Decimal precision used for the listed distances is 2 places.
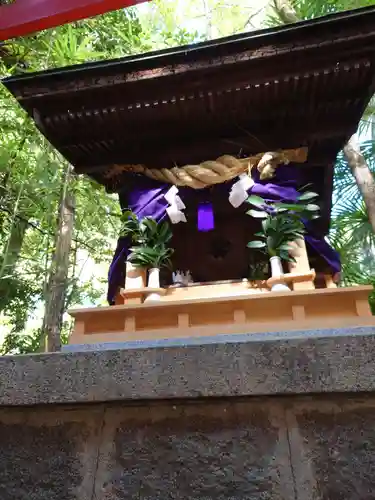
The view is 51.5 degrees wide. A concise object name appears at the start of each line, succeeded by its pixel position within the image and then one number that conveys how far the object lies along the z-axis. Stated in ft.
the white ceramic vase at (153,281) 8.81
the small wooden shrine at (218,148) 7.94
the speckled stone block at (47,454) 4.40
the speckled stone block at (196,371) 4.13
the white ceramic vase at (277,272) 8.34
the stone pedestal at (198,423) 4.06
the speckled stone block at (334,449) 3.90
